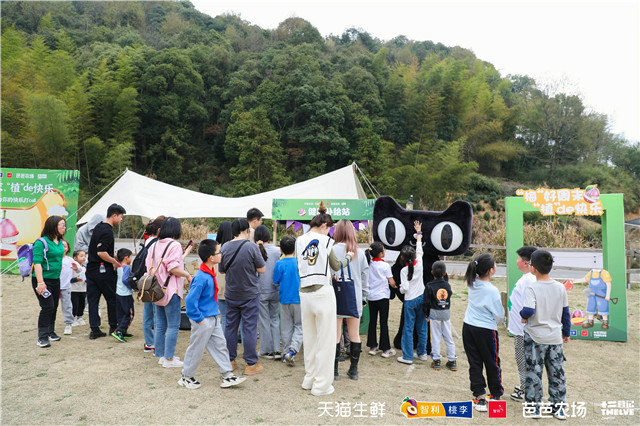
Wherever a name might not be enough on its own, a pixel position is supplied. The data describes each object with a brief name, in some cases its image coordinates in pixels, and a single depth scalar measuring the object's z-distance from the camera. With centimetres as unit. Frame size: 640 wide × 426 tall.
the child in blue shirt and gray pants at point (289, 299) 427
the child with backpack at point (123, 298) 477
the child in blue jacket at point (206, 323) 332
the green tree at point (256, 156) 2158
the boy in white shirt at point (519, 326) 344
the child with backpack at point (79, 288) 522
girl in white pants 332
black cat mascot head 468
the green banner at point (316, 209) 557
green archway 525
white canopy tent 721
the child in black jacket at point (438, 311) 401
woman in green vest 412
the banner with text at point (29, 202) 852
